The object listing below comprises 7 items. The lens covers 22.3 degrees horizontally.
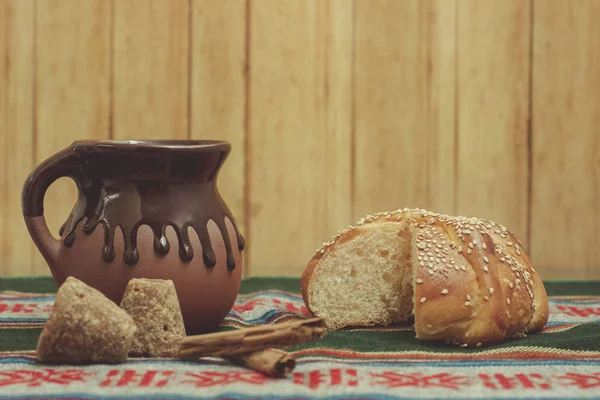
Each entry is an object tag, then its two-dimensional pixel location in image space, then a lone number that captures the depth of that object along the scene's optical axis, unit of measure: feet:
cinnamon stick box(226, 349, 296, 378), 2.27
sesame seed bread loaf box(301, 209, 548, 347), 2.54
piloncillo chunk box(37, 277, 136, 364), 2.30
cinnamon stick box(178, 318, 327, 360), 2.31
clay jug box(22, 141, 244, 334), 2.50
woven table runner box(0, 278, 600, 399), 2.19
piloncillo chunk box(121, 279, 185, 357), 2.40
